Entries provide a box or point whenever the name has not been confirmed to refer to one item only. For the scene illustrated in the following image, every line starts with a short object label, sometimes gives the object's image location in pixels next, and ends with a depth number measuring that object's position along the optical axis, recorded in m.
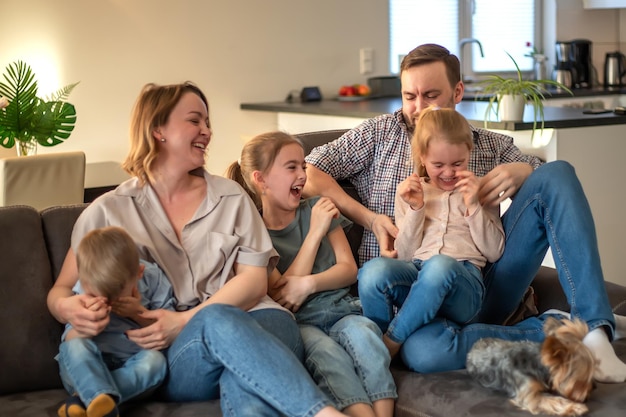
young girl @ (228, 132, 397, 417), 2.19
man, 2.28
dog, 1.99
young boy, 1.98
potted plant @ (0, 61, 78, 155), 4.23
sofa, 2.07
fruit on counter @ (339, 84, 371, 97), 5.54
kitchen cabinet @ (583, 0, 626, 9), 6.04
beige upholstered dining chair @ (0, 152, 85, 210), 3.81
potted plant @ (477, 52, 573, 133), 3.67
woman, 2.02
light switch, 5.84
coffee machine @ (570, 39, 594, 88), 6.19
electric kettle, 6.20
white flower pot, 3.68
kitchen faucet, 5.83
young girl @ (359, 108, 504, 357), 2.29
